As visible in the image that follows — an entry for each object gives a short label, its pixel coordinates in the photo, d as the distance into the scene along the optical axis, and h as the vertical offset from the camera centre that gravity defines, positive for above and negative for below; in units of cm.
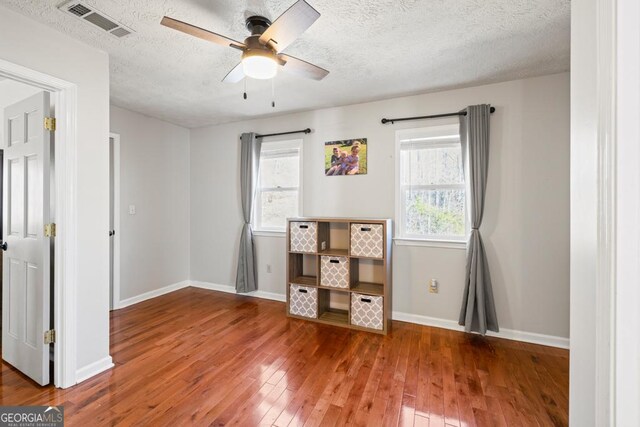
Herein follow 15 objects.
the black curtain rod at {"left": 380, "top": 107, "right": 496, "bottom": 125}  290 +106
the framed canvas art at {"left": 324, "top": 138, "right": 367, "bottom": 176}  341 +70
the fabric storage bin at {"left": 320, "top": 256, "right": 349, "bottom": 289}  314 -67
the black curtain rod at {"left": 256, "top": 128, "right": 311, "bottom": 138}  363 +108
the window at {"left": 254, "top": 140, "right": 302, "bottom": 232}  383 +39
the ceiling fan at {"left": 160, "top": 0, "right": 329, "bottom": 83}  141 +99
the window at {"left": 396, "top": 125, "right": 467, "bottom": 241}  304 +32
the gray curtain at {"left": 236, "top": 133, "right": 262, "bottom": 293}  391 +16
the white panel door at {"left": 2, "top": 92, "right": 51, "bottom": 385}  201 -22
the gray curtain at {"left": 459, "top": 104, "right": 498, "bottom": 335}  275 -23
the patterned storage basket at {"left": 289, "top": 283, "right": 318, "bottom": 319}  327 -105
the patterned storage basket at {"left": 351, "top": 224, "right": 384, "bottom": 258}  299 -30
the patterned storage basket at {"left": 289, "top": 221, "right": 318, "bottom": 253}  327 -28
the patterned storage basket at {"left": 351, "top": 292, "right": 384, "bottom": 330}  295 -106
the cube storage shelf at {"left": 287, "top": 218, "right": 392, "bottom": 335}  298 -70
